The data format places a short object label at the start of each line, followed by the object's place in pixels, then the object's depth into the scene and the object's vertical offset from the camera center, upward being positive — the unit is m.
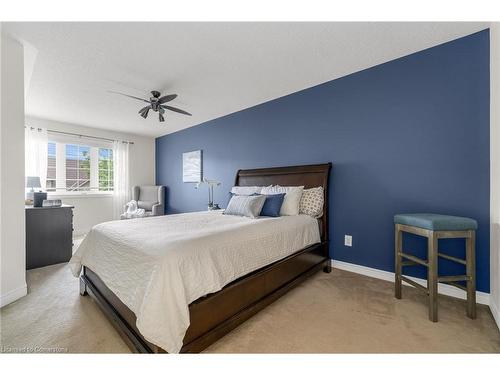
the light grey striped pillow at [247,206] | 2.55 -0.24
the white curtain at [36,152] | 4.01 +0.64
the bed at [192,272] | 1.18 -0.62
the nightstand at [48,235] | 2.76 -0.66
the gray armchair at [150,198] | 4.98 -0.29
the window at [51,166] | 4.36 +0.40
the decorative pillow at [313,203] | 2.68 -0.21
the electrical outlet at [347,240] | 2.66 -0.67
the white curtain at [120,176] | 5.20 +0.24
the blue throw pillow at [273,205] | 2.58 -0.23
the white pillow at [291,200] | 2.67 -0.18
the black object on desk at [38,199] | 2.90 -0.17
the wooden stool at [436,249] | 1.65 -0.49
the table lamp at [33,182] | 3.12 +0.06
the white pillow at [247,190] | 3.12 -0.06
